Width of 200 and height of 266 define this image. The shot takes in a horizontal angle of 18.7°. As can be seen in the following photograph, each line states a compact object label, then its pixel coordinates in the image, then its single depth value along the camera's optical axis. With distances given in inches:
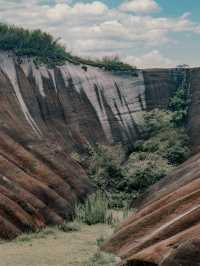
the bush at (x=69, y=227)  1476.4
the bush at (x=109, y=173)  2069.4
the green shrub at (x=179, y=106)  2953.7
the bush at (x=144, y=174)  2197.3
